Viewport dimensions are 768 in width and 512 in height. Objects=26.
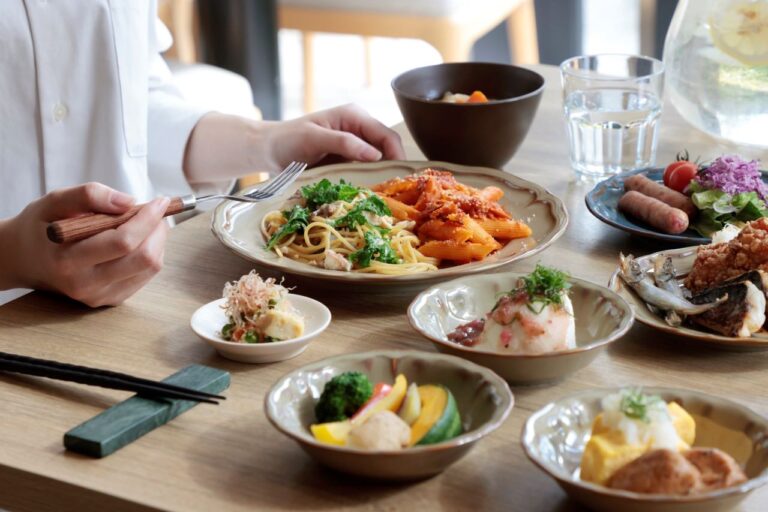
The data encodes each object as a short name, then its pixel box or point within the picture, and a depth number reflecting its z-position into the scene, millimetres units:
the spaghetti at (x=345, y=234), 1127
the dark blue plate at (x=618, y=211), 1166
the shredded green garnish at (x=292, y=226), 1177
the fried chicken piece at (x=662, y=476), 833
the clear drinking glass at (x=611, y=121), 1344
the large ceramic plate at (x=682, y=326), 1005
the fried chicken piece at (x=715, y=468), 838
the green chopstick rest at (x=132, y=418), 922
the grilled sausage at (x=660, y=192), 1208
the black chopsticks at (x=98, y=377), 957
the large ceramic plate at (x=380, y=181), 1092
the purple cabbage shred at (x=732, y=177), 1198
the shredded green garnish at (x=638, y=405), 865
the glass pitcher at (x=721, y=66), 1323
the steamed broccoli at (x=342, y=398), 900
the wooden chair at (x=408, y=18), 2524
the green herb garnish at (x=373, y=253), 1126
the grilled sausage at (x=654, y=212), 1180
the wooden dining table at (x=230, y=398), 890
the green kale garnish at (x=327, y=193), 1212
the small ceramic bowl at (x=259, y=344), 1005
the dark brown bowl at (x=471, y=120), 1315
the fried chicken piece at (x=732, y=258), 1060
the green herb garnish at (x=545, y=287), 976
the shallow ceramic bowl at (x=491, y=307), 960
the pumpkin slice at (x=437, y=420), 881
